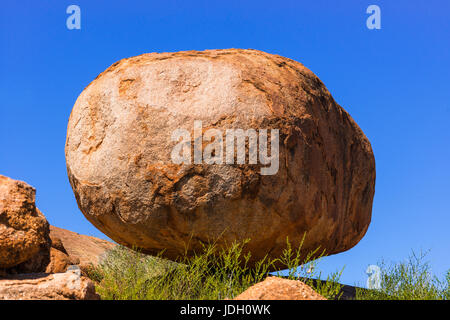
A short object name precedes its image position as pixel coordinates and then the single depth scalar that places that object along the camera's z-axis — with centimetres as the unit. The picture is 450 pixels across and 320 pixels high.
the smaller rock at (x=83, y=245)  1092
